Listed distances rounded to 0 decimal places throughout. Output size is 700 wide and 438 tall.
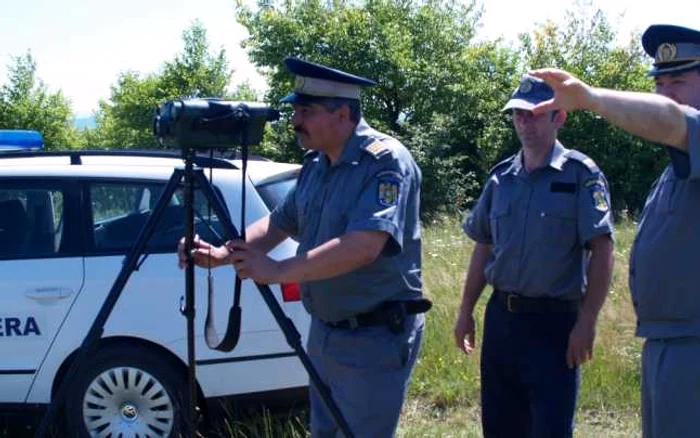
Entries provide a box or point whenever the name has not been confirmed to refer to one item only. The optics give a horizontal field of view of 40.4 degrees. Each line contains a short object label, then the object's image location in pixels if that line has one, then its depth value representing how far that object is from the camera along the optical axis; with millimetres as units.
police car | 4641
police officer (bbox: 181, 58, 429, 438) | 3150
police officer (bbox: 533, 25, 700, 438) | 2885
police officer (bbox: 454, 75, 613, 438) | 3668
